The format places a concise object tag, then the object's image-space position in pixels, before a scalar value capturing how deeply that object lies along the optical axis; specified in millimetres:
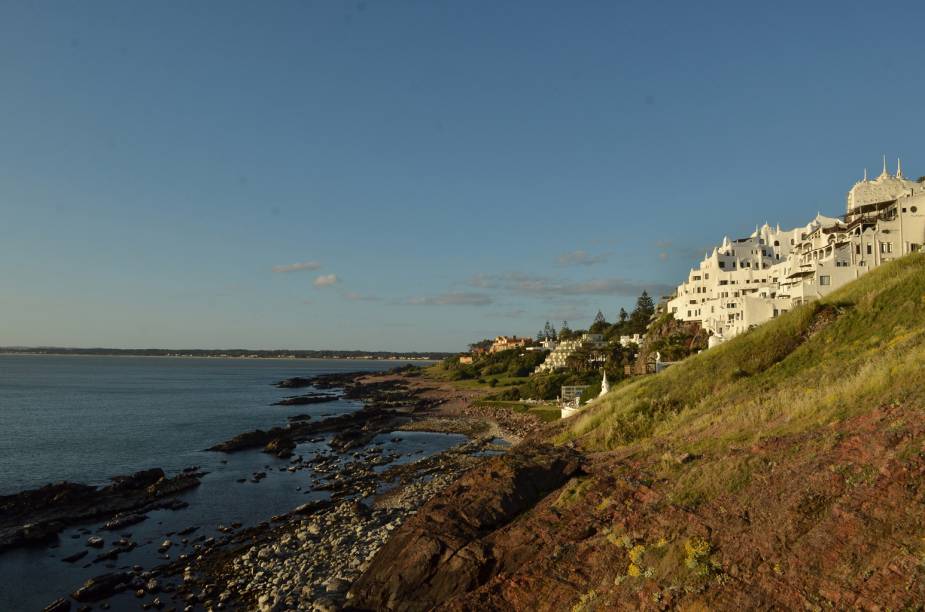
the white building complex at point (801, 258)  55031
